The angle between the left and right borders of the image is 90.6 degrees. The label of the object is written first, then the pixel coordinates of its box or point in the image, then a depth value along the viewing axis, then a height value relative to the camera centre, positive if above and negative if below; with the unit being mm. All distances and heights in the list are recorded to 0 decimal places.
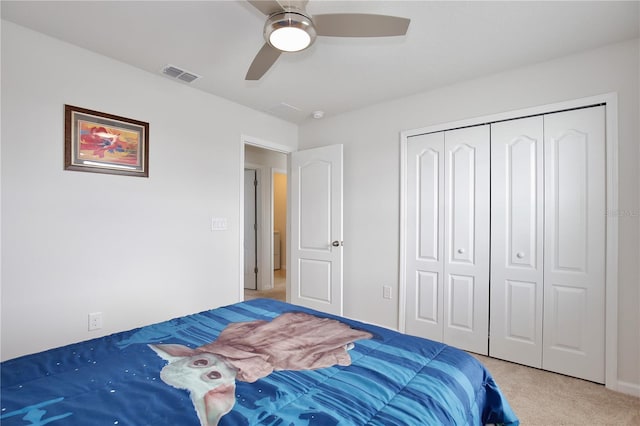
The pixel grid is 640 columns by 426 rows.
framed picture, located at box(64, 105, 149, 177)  2281 +531
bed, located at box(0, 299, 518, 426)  988 -630
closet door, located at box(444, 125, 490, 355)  2830 -240
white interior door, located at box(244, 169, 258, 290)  5355 -357
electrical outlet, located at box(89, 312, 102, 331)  2348 -817
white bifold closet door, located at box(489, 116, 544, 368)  2582 -230
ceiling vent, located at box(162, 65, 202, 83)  2645 +1197
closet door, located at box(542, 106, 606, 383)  2334 -232
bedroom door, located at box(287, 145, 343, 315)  3600 -198
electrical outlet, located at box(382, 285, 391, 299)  3379 -849
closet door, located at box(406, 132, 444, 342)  3078 -231
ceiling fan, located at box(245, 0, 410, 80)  1517 +951
